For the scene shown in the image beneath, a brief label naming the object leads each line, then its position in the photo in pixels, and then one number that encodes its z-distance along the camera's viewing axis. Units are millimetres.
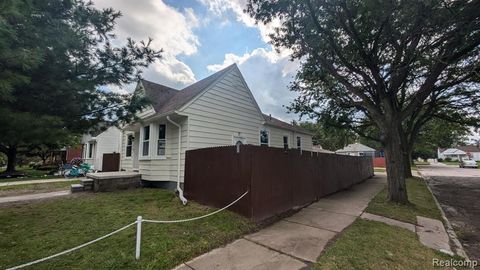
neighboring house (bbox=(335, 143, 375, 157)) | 44500
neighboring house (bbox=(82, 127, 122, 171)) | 22078
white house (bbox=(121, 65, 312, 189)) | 9602
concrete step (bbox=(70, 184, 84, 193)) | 9883
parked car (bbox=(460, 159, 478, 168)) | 38988
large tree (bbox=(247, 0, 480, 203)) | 6590
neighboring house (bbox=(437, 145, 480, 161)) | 74800
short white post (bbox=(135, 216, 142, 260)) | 3747
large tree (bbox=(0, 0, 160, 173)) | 3435
